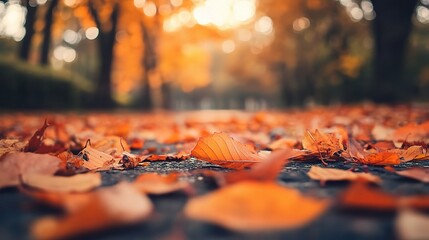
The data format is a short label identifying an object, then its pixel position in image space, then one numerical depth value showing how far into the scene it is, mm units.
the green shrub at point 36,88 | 7758
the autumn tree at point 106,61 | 10734
